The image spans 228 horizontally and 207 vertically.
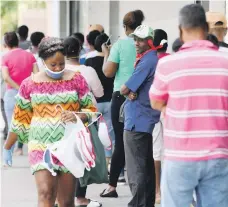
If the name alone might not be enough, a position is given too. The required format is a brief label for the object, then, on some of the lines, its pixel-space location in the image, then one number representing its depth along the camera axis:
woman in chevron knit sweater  10.97
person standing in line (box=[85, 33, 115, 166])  16.46
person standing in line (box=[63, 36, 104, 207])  14.11
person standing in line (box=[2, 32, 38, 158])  20.13
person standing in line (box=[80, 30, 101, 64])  17.68
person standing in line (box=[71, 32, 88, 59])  19.99
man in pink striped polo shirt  8.64
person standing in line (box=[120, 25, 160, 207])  12.53
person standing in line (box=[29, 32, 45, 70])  21.23
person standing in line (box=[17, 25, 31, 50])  24.82
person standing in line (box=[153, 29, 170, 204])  14.82
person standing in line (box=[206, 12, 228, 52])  13.44
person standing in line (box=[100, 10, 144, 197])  14.55
